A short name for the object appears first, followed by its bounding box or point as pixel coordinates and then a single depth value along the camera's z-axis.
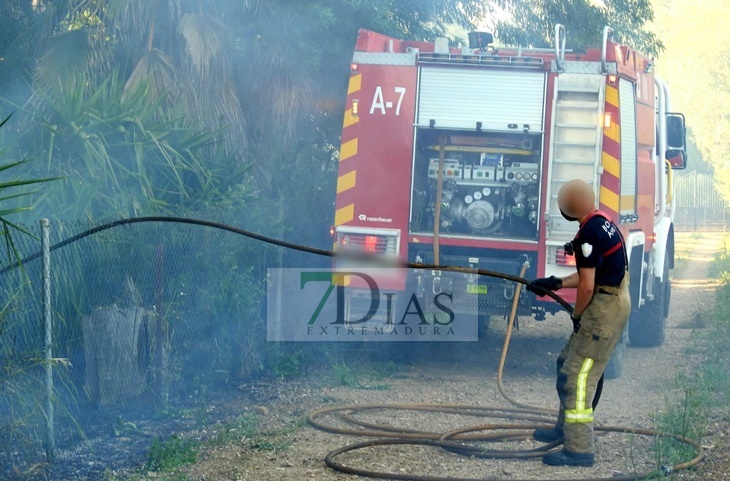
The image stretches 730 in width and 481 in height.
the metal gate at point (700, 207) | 41.97
